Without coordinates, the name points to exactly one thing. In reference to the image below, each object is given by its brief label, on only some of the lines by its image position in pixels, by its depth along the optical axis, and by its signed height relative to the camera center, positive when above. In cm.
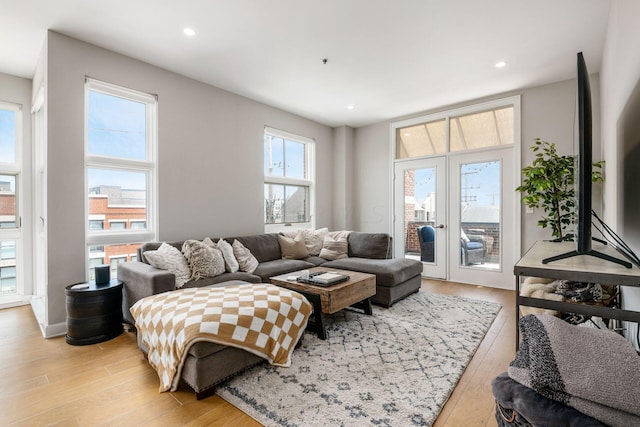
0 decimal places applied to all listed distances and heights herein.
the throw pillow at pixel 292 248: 428 -51
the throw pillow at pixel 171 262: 283 -47
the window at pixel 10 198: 357 +17
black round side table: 256 -86
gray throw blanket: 75 -42
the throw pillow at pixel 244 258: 354 -54
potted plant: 340 +28
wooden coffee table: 262 -74
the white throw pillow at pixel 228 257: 337 -50
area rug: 162 -106
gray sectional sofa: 179 -68
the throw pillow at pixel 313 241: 461 -44
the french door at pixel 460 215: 429 -6
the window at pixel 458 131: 435 +126
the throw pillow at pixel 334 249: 443 -55
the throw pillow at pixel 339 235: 464 -36
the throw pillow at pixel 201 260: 301 -48
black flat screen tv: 136 +12
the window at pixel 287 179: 485 +54
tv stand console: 114 -25
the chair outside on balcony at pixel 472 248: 452 -55
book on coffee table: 281 -63
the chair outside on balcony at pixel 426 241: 499 -49
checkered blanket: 181 -71
